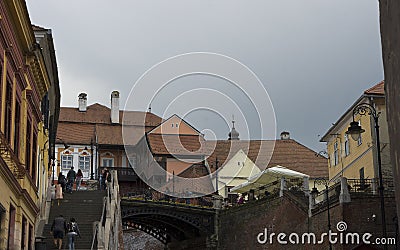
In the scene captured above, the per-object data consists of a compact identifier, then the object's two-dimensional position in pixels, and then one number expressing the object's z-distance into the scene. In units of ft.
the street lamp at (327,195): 107.27
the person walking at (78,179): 127.03
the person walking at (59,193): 98.43
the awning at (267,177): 152.97
